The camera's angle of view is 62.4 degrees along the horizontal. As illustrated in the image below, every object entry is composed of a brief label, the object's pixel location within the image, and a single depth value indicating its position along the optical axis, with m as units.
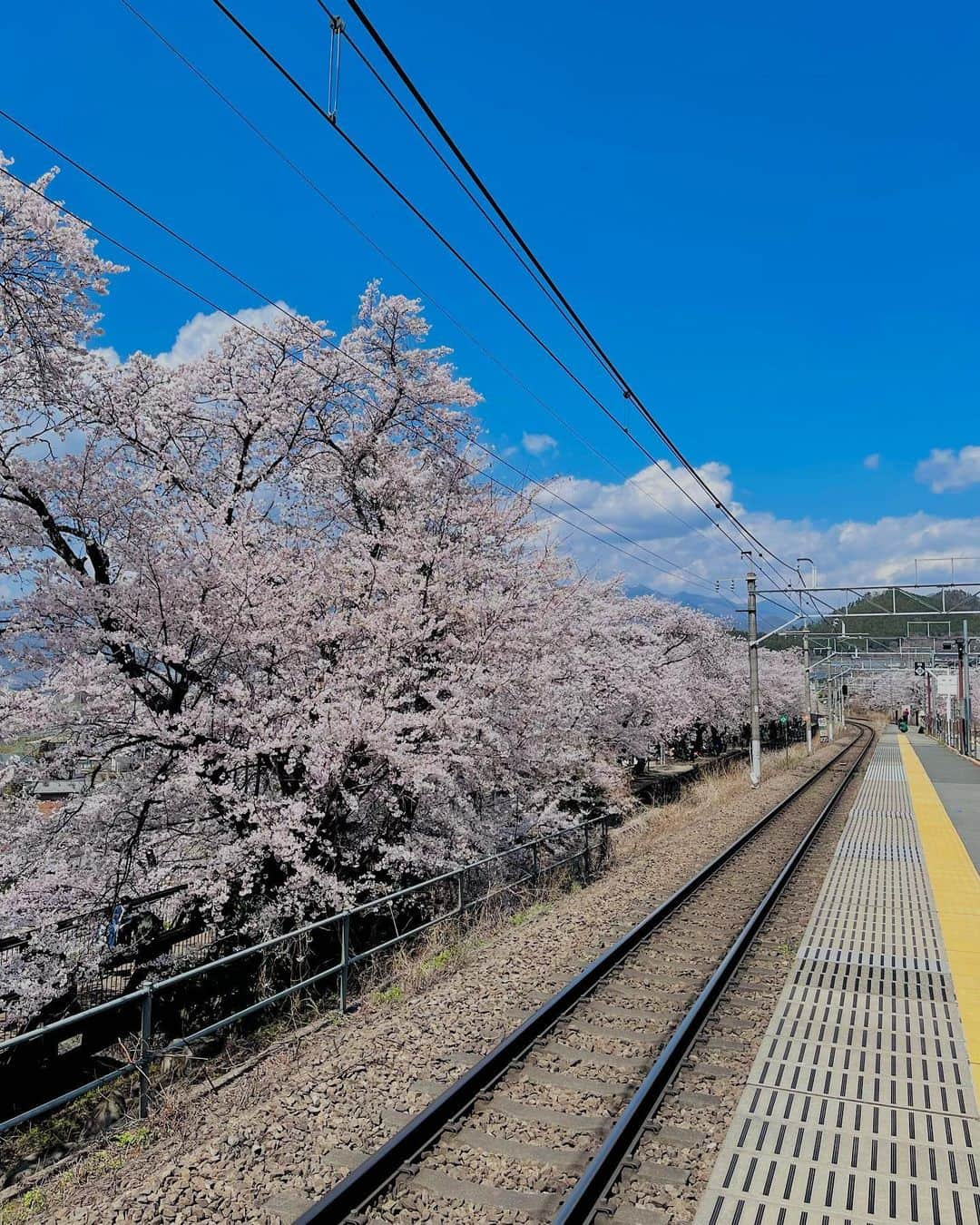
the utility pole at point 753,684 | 28.52
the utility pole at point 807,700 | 46.30
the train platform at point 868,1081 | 4.51
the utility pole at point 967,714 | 41.50
